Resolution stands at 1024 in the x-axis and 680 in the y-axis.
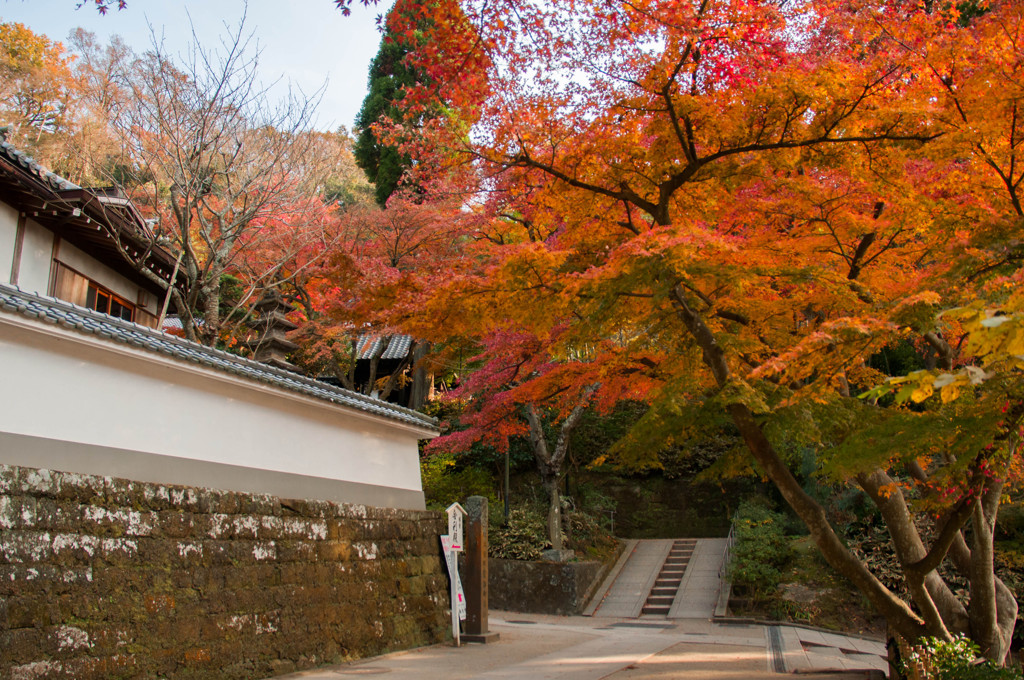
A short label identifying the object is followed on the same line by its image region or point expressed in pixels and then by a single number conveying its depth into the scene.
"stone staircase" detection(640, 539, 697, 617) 16.27
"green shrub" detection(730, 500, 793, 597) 15.57
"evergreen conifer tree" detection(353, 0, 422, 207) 24.62
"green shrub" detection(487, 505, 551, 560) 17.55
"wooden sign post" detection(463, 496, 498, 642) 11.80
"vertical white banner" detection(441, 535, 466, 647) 11.40
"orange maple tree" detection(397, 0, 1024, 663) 7.09
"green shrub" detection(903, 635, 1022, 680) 6.45
